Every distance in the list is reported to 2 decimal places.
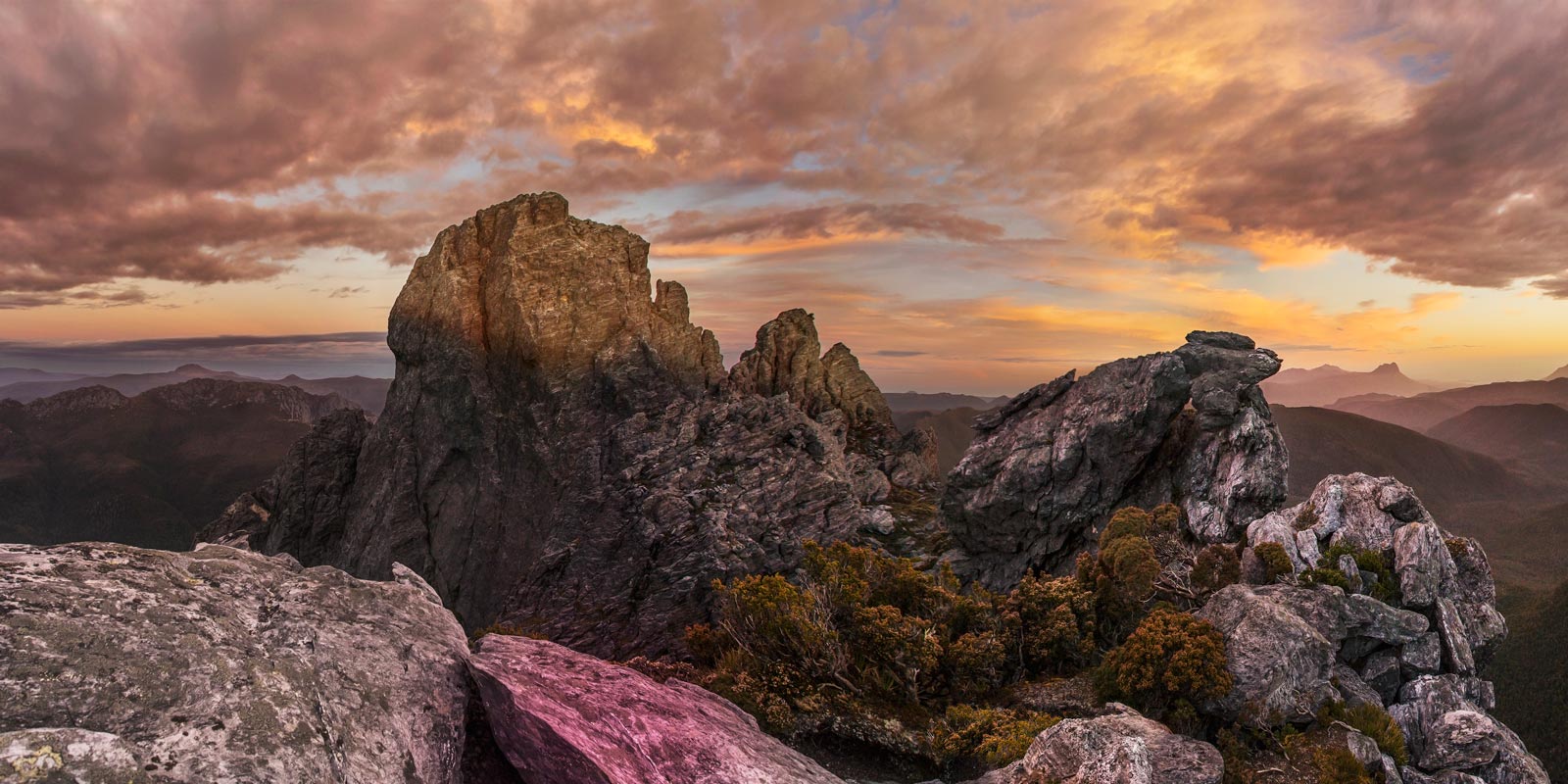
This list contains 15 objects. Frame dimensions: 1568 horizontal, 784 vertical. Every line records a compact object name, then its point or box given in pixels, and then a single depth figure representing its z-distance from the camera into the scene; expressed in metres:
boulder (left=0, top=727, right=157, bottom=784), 7.45
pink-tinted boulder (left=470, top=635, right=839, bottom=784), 11.80
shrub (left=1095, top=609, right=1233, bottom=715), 23.97
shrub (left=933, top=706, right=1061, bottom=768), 21.44
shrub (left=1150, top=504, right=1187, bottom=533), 44.59
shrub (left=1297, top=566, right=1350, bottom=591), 29.72
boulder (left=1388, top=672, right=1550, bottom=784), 22.20
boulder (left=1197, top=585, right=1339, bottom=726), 23.28
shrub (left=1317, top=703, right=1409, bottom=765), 23.06
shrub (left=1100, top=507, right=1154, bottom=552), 40.69
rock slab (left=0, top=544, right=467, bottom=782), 8.61
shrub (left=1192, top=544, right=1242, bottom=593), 32.66
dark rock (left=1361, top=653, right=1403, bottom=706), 27.22
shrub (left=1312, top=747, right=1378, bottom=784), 20.55
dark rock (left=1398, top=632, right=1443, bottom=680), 27.61
